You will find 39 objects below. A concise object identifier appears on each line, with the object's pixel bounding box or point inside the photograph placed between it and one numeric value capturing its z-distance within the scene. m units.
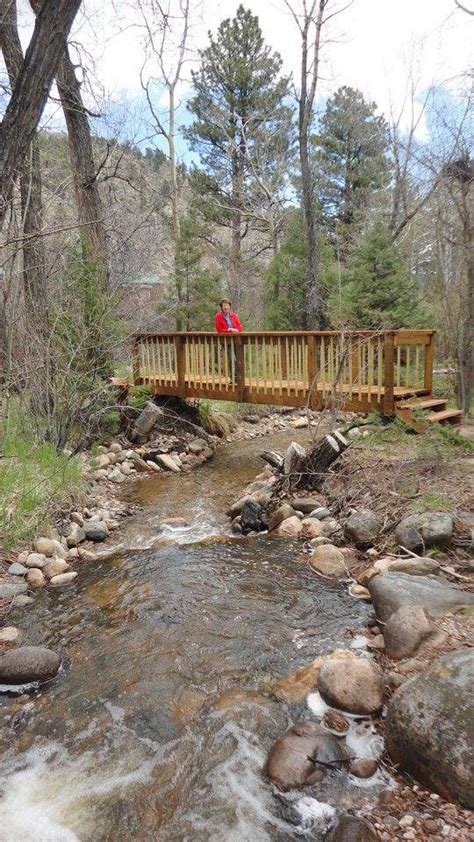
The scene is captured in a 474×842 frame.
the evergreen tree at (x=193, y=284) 13.57
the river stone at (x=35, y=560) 4.29
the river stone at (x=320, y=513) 5.09
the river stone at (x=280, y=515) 5.18
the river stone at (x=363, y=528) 4.27
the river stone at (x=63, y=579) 4.10
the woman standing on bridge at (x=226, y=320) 8.77
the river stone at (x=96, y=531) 5.04
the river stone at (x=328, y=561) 4.05
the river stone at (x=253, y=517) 5.16
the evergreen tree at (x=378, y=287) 10.49
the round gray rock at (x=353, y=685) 2.48
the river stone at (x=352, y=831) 1.82
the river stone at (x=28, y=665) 2.86
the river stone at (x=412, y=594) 2.96
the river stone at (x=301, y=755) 2.14
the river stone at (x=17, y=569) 4.15
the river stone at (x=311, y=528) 4.78
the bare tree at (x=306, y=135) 12.29
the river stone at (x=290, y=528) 4.92
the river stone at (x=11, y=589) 3.85
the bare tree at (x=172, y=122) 13.98
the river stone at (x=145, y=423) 8.51
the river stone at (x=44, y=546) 4.52
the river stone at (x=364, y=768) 2.13
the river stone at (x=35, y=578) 4.07
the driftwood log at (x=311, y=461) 5.58
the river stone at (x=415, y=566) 3.51
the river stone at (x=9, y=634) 3.27
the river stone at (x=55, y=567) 4.23
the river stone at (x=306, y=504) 5.29
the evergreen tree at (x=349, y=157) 18.72
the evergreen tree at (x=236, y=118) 16.19
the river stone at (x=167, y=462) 7.75
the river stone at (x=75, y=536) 4.88
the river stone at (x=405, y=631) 2.73
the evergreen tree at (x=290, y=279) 13.78
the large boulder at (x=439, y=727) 1.88
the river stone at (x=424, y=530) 3.78
